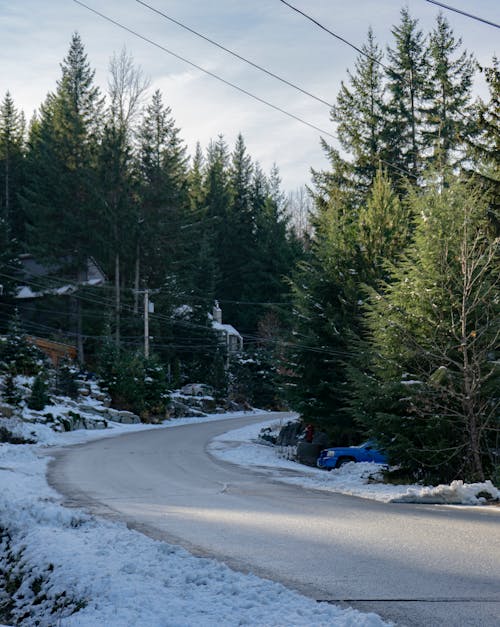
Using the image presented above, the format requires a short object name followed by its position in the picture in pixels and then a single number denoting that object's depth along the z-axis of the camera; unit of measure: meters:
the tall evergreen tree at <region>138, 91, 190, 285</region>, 56.88
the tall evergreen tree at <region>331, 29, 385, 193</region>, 52.03
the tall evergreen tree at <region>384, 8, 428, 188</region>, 52.19
